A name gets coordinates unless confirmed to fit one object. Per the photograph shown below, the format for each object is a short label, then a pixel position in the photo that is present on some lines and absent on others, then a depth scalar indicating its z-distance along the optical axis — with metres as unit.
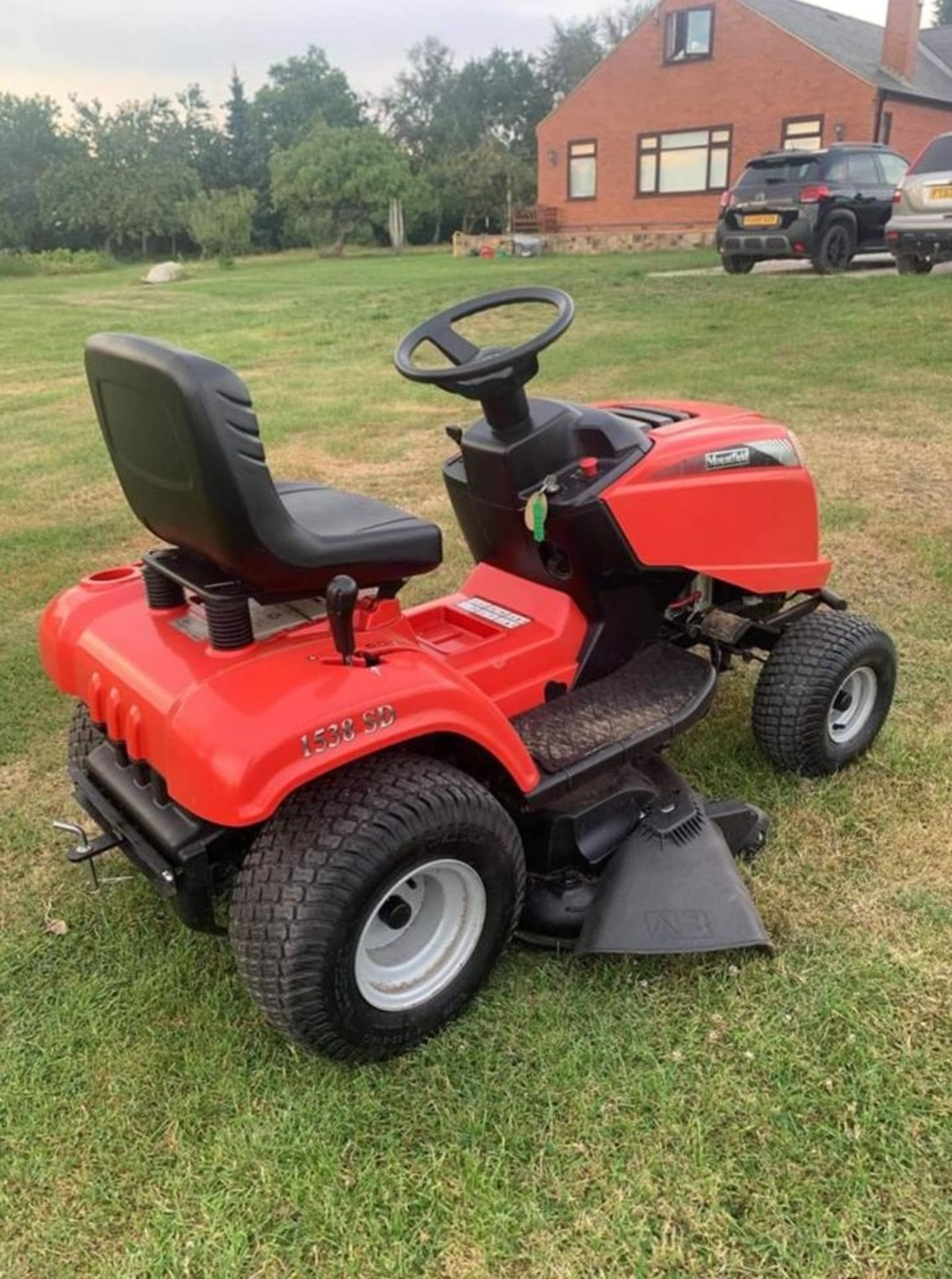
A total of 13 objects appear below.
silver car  10.60
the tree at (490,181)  39.72
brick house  23.42
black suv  12.48
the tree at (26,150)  49.78
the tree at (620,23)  58.03
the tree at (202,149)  55.31
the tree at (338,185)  37.91
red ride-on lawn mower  1.82
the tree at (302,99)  61.22
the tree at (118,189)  44.31
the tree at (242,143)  56.69
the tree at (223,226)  34.25
